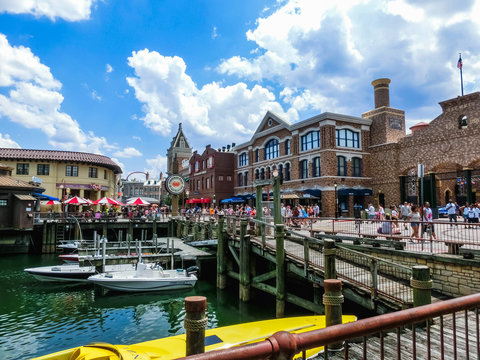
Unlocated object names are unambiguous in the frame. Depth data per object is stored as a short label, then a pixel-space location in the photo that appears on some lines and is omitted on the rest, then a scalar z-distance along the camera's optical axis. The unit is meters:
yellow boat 5.94
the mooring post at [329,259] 8.95
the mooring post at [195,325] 4.07
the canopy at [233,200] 41.62
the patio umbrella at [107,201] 32.44
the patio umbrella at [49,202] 33.24
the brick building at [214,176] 48.69
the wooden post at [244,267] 14.06
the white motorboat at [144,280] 14.90
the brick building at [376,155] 26.67
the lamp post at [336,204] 30.83
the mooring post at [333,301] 5.42
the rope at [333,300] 5.45
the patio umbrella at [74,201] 30.58
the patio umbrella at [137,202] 31.88
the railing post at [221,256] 16.72
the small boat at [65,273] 17.06
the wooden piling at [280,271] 11.57
